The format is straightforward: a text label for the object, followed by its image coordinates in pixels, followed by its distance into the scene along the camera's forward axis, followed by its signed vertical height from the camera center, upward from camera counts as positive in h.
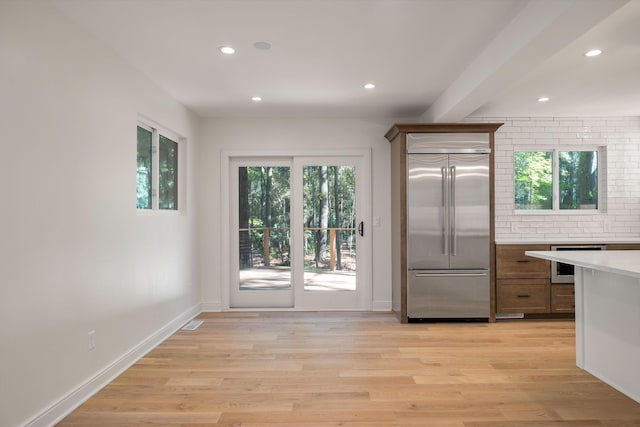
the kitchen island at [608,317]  2.69 -0.72
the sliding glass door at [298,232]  5.32 -0.21
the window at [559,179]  5.23 +0.46
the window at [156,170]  3.77 +0.46
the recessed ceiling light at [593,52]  3.12 +1.24
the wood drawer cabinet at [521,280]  4.66 -0.73
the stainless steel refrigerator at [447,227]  4.61 -0.12
